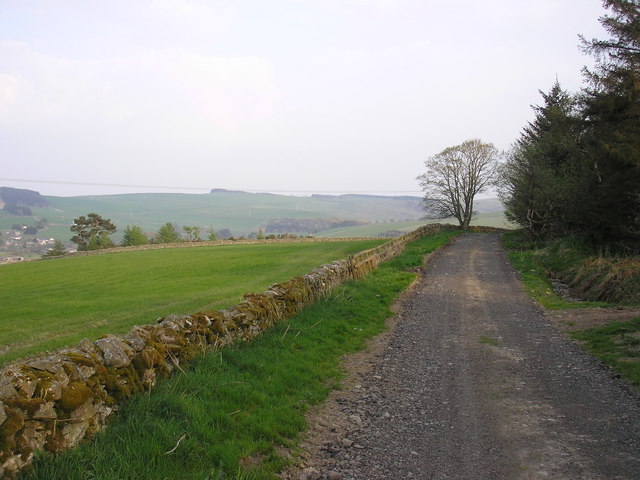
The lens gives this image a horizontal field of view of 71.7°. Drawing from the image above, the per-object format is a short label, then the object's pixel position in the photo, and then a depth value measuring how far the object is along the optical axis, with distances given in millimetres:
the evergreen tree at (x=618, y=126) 16094
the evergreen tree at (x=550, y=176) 22672
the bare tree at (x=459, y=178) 54344
